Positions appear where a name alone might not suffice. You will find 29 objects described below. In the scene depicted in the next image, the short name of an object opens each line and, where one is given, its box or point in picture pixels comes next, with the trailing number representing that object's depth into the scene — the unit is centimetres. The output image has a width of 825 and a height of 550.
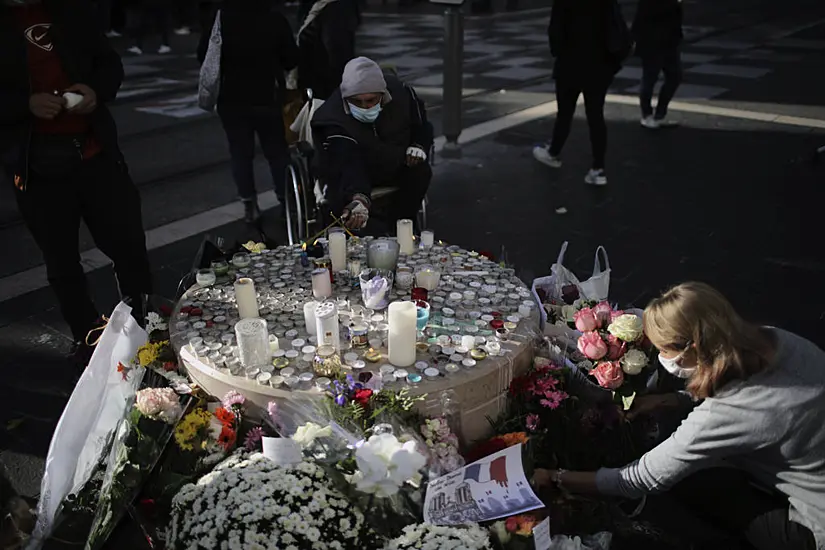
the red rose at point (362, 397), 201
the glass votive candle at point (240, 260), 290
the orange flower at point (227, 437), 206
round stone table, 215
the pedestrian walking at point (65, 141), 277
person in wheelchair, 337
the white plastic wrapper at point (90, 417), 213
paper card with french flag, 183
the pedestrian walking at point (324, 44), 464
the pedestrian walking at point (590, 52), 528
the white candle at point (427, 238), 311
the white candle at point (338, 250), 286
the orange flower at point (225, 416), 208
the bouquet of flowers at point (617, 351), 237
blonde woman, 183
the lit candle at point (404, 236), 299
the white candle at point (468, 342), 229
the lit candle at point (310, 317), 237
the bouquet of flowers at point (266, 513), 170
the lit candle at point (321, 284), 259
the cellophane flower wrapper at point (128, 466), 206
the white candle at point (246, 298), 244
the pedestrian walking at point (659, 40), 693
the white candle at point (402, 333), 213
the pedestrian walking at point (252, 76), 439
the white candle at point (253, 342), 216
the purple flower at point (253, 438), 208
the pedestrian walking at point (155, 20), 1345
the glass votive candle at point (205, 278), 276
